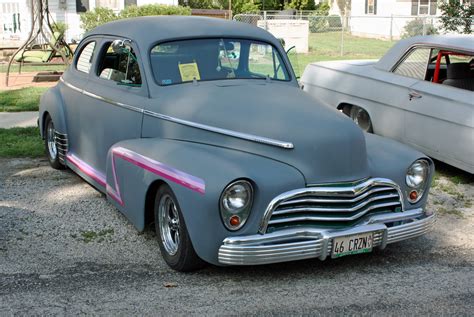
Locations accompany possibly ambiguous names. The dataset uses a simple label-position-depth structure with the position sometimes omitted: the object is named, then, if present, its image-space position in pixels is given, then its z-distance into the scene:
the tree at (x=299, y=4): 40.71
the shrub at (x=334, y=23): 38.07
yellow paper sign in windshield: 5.77
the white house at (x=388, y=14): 32.25
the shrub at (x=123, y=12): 23.19
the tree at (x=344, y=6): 41.62
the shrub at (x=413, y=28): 28.56
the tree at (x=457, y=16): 14.66
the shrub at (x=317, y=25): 34.31
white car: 7.26
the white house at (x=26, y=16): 24.44
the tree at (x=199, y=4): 31.28
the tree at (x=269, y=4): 39.91
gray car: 4.47
